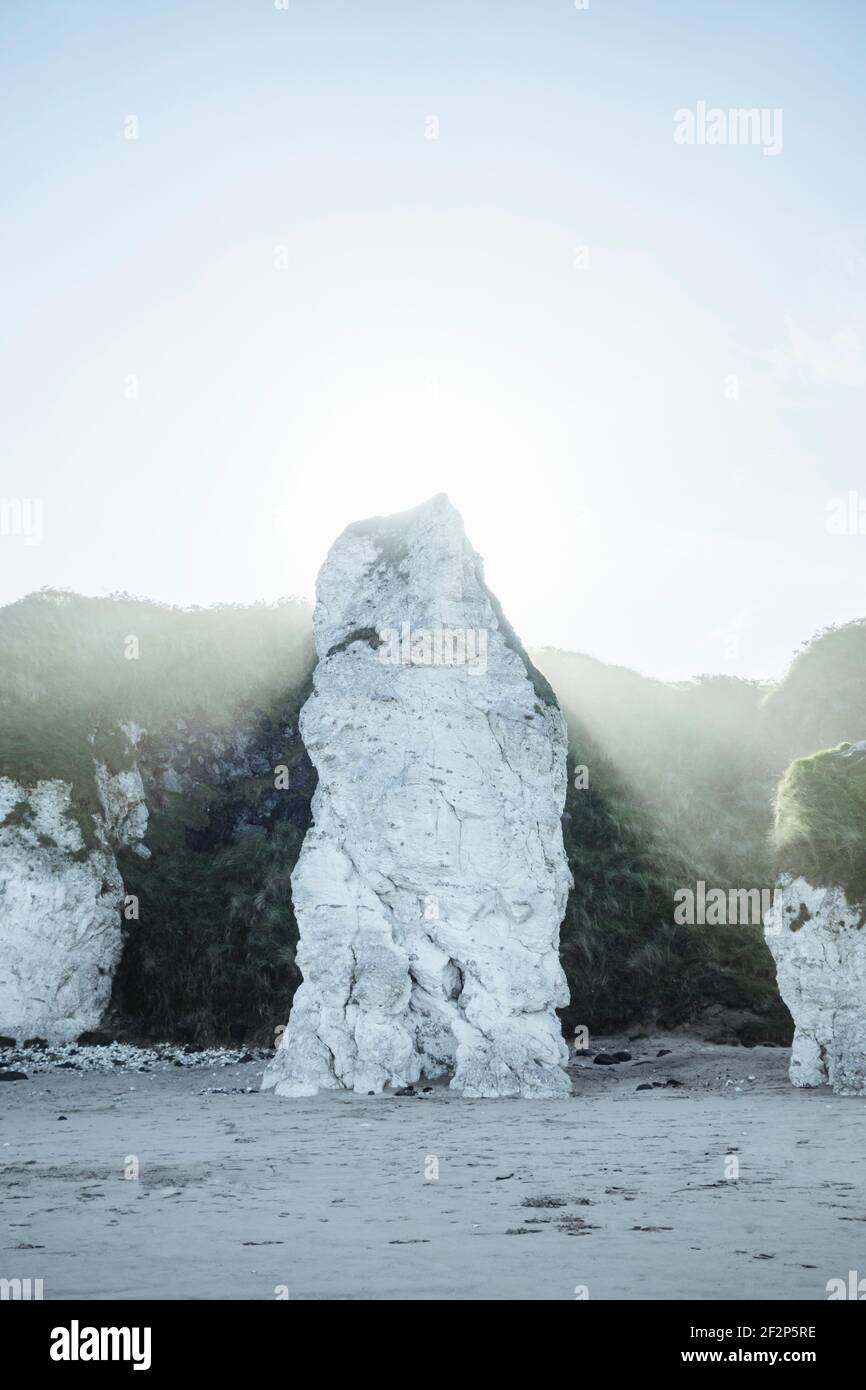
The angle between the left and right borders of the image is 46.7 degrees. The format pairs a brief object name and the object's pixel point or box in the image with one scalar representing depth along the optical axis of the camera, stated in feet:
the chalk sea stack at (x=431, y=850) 52.34
